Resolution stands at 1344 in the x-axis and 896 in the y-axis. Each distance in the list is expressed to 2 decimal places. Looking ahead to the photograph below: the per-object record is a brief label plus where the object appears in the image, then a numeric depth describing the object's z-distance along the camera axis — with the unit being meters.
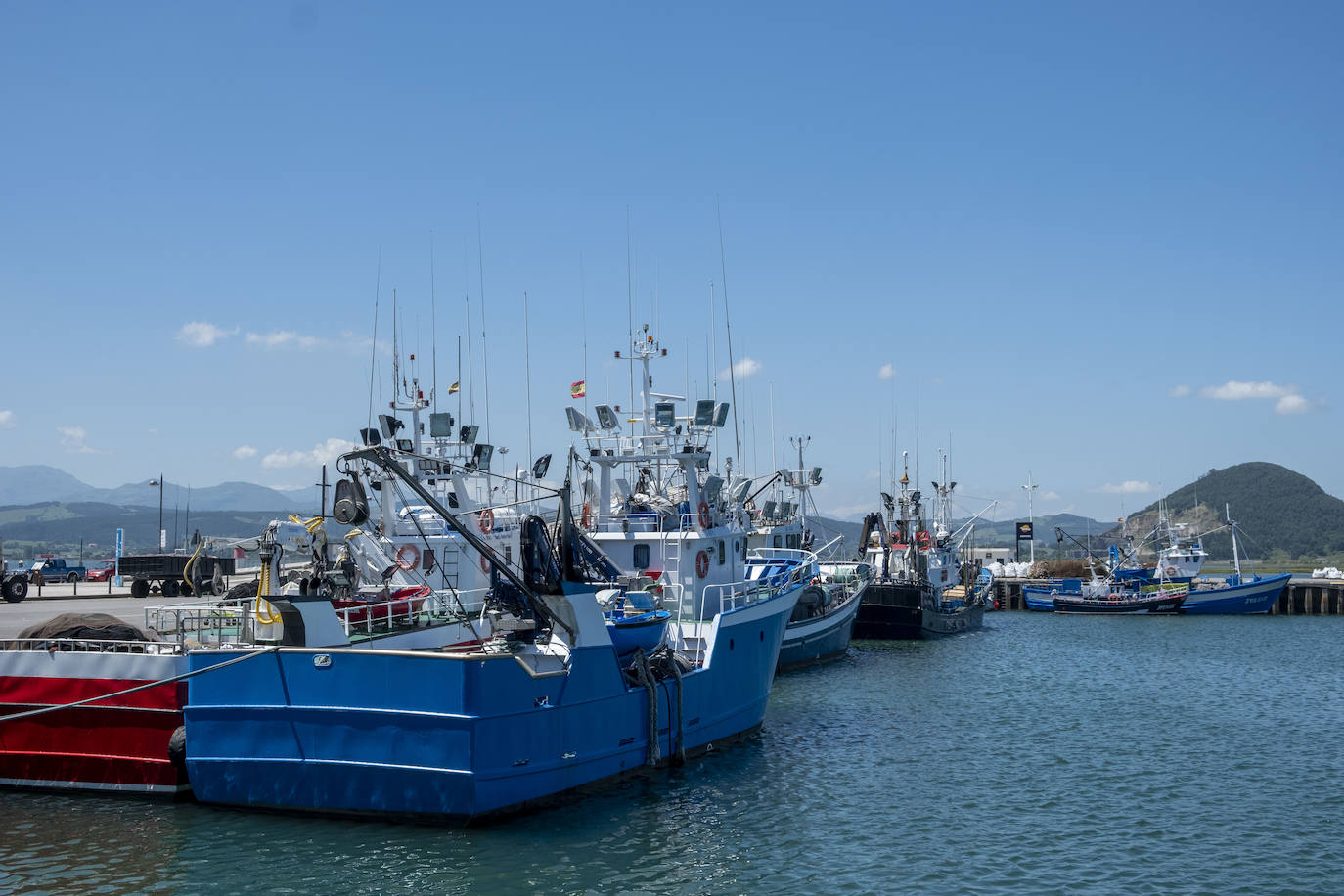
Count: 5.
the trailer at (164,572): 43.59
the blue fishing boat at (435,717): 15.44
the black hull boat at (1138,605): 64.56
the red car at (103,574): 63.96
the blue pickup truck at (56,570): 65.50
